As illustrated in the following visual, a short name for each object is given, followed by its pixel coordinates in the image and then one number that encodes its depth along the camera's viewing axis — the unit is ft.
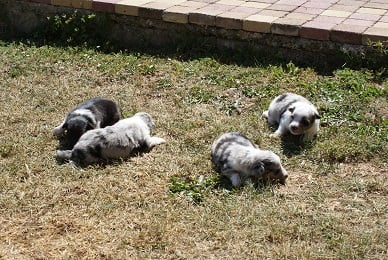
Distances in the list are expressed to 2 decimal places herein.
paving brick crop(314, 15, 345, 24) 22.80
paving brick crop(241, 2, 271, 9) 25.00
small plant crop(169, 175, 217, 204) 14.62
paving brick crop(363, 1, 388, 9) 24.81
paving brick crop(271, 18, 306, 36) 22.22
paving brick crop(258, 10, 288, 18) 23.62
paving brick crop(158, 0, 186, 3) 25.53
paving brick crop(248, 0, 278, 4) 25.79
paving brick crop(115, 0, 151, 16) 24.94
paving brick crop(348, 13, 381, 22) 23.21
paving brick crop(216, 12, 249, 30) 23.20
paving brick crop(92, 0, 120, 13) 25.41
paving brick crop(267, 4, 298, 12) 24.52
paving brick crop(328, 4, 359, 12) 24.40
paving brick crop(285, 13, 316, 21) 23.20
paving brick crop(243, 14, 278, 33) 22.70
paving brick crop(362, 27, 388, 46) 21.03
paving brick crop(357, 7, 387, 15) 24.00
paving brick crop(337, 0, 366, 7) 25.18
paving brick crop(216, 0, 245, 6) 25.45
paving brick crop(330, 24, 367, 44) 21.44
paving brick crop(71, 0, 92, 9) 25.88
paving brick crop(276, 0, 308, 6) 25.44
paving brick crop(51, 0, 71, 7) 26.28
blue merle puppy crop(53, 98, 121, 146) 17.08
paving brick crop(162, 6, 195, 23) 24.12
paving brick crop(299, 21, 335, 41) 21.85
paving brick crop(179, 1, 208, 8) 25.26
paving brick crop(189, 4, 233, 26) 23.70
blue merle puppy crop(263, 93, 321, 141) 17.01
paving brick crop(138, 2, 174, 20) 24.47
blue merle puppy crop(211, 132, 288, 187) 14.93
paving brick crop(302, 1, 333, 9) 24.91
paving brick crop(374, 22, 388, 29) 22.20
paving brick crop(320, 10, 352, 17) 23.56
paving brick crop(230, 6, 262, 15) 24.09
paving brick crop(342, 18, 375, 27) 22.47
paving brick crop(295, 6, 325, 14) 24.04
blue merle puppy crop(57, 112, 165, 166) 16.14
